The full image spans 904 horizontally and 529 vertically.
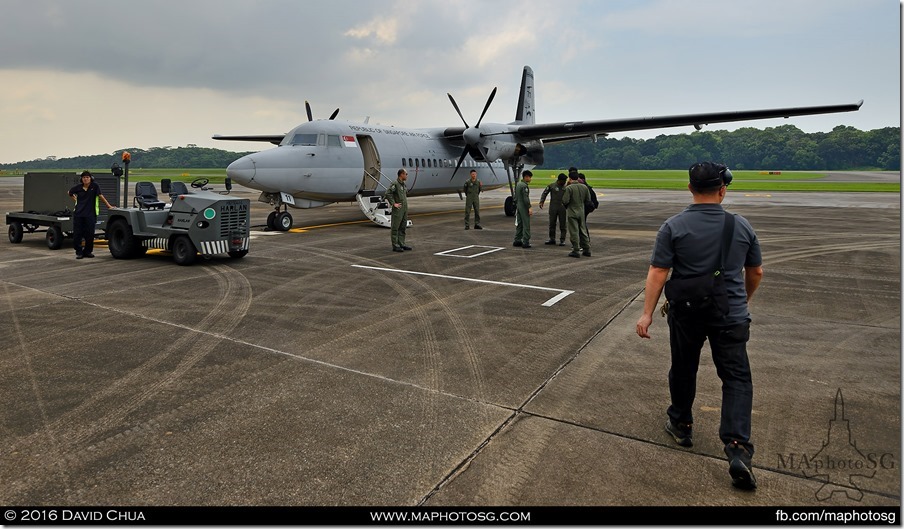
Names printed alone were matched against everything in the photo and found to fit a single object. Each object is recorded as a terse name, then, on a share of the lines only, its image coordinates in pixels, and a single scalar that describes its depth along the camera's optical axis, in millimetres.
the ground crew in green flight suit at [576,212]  11188
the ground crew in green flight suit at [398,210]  11891
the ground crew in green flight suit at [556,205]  12000
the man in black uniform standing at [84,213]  10638
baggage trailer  11922
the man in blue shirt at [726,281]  3145
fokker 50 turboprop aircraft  14664
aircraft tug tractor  9891
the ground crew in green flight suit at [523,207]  12336
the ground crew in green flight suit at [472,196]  16188
